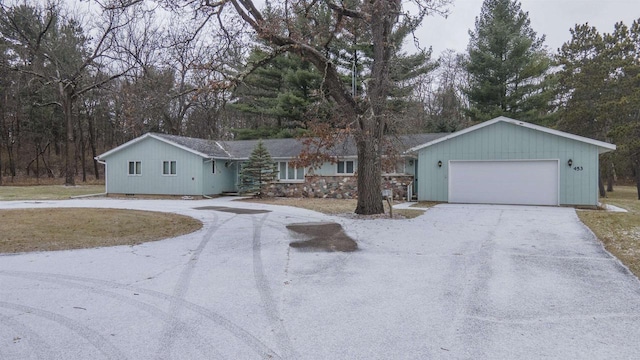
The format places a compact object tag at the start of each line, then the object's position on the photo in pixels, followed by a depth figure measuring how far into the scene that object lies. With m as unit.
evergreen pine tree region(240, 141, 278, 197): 20.22
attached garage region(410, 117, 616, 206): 15.40
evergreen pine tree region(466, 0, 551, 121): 25.16
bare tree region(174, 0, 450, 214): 10.87
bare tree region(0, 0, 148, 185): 25.55
